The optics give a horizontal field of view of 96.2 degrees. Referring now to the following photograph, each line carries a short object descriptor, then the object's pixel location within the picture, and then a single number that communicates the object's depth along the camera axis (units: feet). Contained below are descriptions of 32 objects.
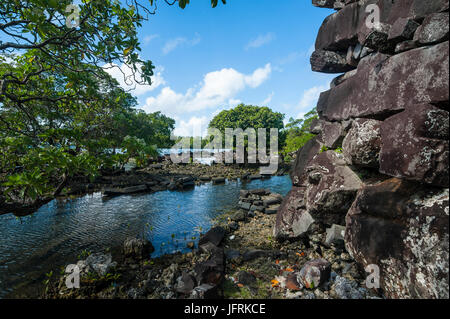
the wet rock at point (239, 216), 31.27
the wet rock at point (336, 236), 18.30
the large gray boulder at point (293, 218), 21.21
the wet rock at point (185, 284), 14.12
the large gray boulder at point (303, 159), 24.13
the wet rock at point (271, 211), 34.35
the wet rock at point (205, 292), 13.20
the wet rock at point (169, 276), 15.45
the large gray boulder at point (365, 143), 15.76
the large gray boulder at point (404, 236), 10.52
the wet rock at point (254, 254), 19.27
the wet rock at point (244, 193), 44.91
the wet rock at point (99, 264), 16.33
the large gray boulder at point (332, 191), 18.06
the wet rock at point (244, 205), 36.76
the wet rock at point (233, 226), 27.72
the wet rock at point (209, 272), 14.96
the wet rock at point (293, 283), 14.42
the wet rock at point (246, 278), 15.67
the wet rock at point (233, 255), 19.13
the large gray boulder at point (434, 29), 11.91
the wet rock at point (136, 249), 20.15
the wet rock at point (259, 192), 46.75
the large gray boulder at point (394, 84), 12.09
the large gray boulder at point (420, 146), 11.27
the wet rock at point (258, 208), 35.65
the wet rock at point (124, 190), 48.03
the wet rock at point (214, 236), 22.51
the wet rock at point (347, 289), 13.32
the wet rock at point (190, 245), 22.75
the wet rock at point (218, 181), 65.68
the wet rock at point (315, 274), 14.34
